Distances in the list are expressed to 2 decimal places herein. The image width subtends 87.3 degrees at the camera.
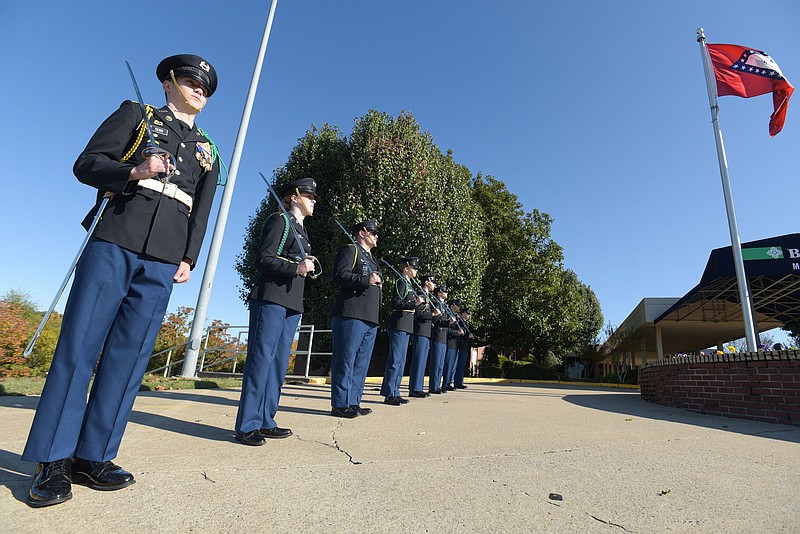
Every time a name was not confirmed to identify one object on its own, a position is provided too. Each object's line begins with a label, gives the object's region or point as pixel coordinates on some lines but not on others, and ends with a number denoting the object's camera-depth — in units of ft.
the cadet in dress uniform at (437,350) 24.88
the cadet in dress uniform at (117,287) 5.96
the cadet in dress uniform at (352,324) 13.88
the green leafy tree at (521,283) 60.95
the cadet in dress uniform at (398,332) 18.32
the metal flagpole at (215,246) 26.53
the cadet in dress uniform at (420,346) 21.72
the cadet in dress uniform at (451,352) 28.35
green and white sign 39.66
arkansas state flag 29.32
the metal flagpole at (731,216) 25.54
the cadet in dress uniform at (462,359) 34.47
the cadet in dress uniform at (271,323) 9.87
